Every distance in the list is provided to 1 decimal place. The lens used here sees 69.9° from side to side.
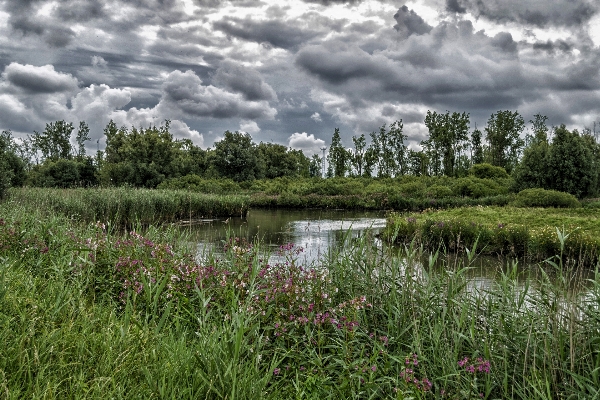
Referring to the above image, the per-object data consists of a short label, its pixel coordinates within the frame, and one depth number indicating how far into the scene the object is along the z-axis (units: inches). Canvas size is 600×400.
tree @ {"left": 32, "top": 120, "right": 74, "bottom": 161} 2127.2
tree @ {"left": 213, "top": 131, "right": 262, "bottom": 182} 1791.3
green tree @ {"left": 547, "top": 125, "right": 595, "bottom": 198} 906.7
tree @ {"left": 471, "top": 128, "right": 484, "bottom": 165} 1876.2
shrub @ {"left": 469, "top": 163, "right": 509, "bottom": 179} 1489.9
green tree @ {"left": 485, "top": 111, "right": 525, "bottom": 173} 1769.2
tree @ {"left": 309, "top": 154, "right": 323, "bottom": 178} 3122.0
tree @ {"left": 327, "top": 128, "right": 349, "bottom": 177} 2110.6
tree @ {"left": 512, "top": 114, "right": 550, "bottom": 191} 946.7
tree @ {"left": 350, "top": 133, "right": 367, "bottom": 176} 2042.3
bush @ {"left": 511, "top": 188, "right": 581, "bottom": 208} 797.2
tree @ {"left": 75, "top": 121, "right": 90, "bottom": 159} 2292.1
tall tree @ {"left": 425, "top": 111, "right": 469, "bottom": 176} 1817.3
